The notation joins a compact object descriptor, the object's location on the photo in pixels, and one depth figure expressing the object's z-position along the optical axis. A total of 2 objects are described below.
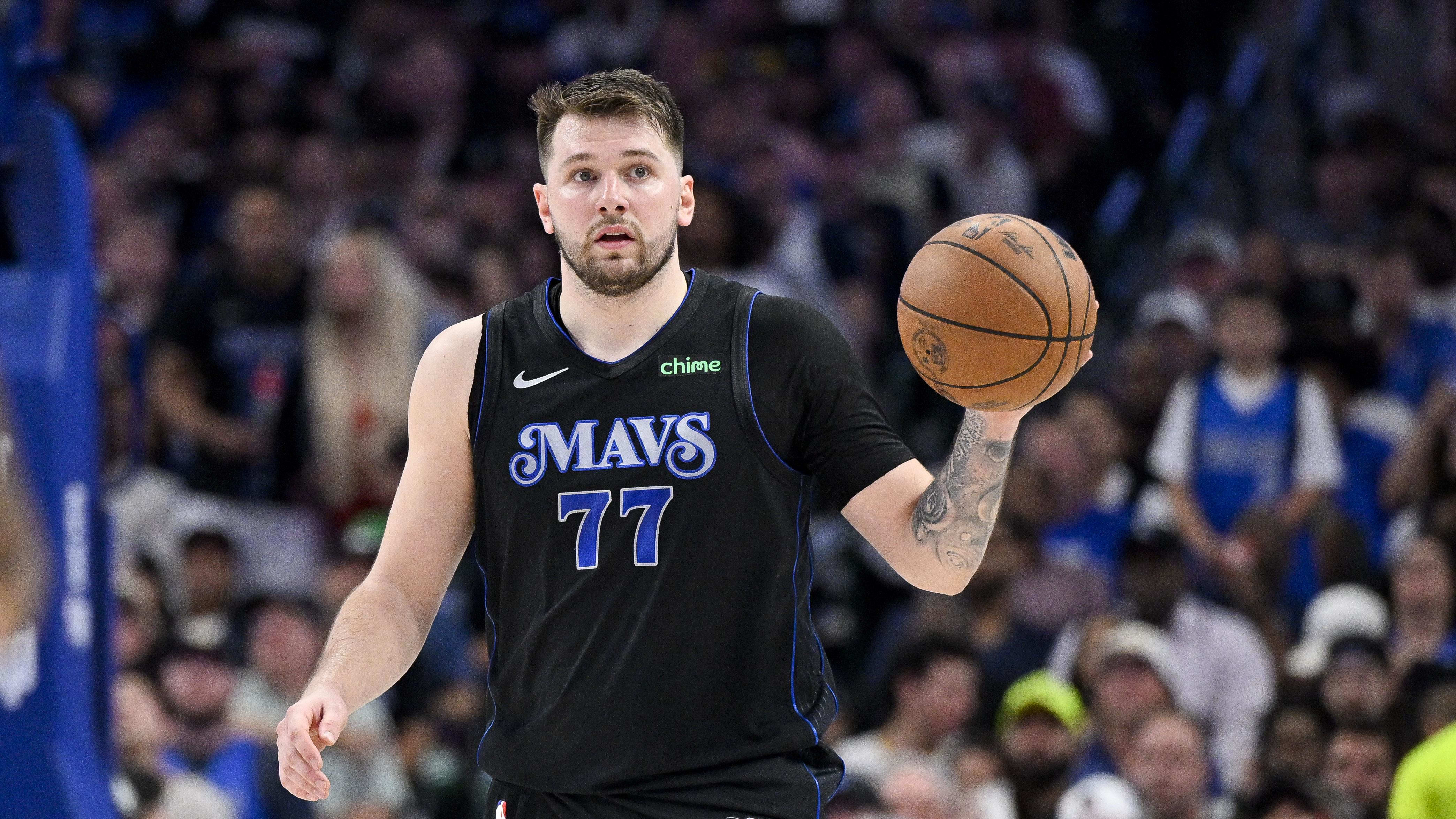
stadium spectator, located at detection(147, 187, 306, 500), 17.61
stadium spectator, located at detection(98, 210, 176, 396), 18.75
